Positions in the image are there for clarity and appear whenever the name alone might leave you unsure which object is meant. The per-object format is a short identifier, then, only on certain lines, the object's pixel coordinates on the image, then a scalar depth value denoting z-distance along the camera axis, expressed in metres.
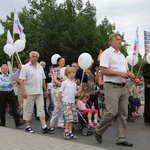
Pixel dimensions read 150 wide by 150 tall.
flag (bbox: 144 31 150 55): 8.62
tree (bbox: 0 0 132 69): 28.19
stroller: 6.73
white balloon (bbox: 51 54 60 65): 10.11
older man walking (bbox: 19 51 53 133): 7.05
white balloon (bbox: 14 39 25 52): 8.89
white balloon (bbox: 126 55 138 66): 7.66
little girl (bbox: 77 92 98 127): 6.82
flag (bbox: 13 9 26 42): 9.95
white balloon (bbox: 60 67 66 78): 7.61
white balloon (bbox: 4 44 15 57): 9.02
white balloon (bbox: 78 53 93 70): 7.56
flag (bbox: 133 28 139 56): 7.87
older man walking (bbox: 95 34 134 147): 5.55
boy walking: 6.60
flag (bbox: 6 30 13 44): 10.25
